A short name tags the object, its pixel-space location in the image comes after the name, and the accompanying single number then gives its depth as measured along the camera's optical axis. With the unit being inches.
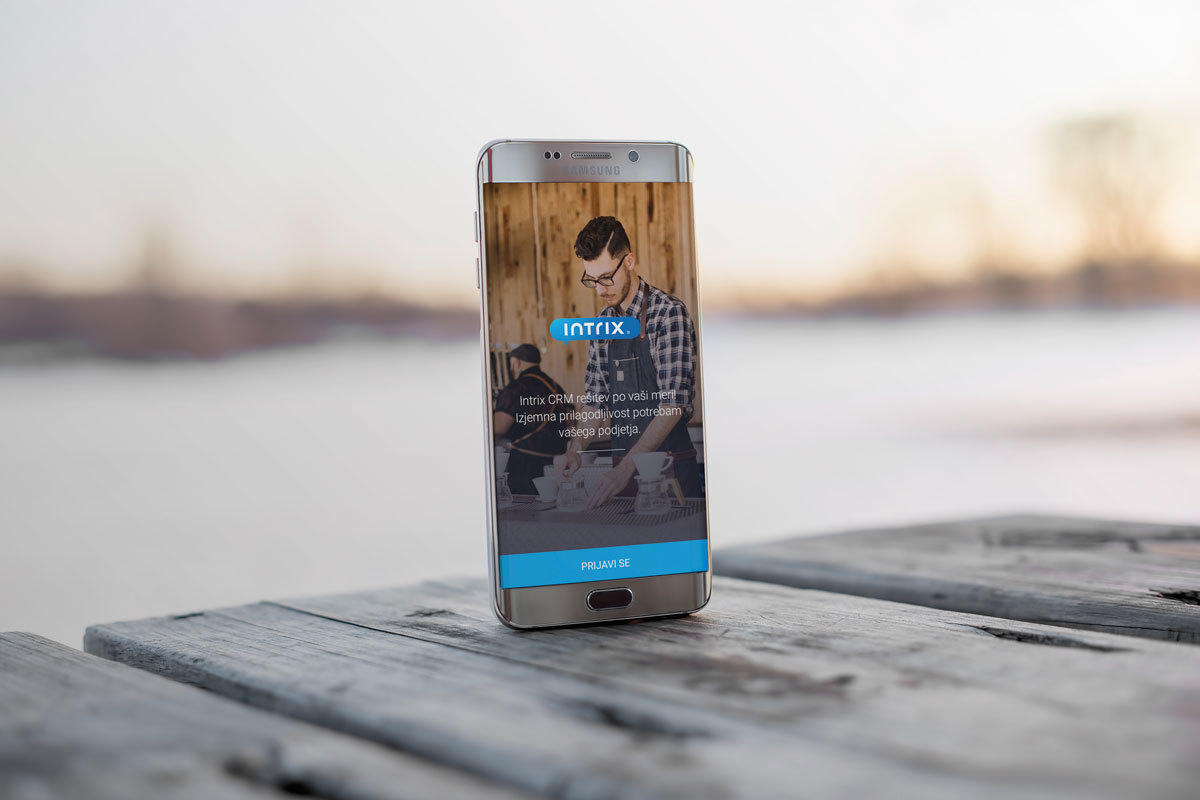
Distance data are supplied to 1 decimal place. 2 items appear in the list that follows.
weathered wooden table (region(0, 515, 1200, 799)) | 16.8
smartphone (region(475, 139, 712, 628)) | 29.6
